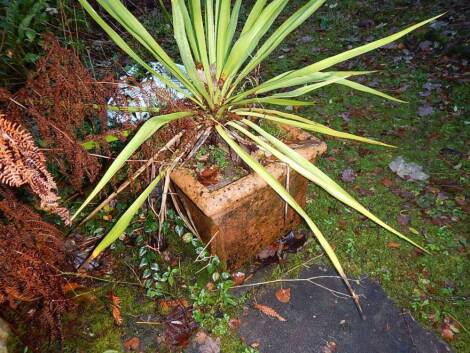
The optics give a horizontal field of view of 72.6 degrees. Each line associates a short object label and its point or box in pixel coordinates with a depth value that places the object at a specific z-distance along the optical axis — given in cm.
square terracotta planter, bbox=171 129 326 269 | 135
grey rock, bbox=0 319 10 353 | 139
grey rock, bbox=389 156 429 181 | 225
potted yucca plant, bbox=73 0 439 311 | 126
